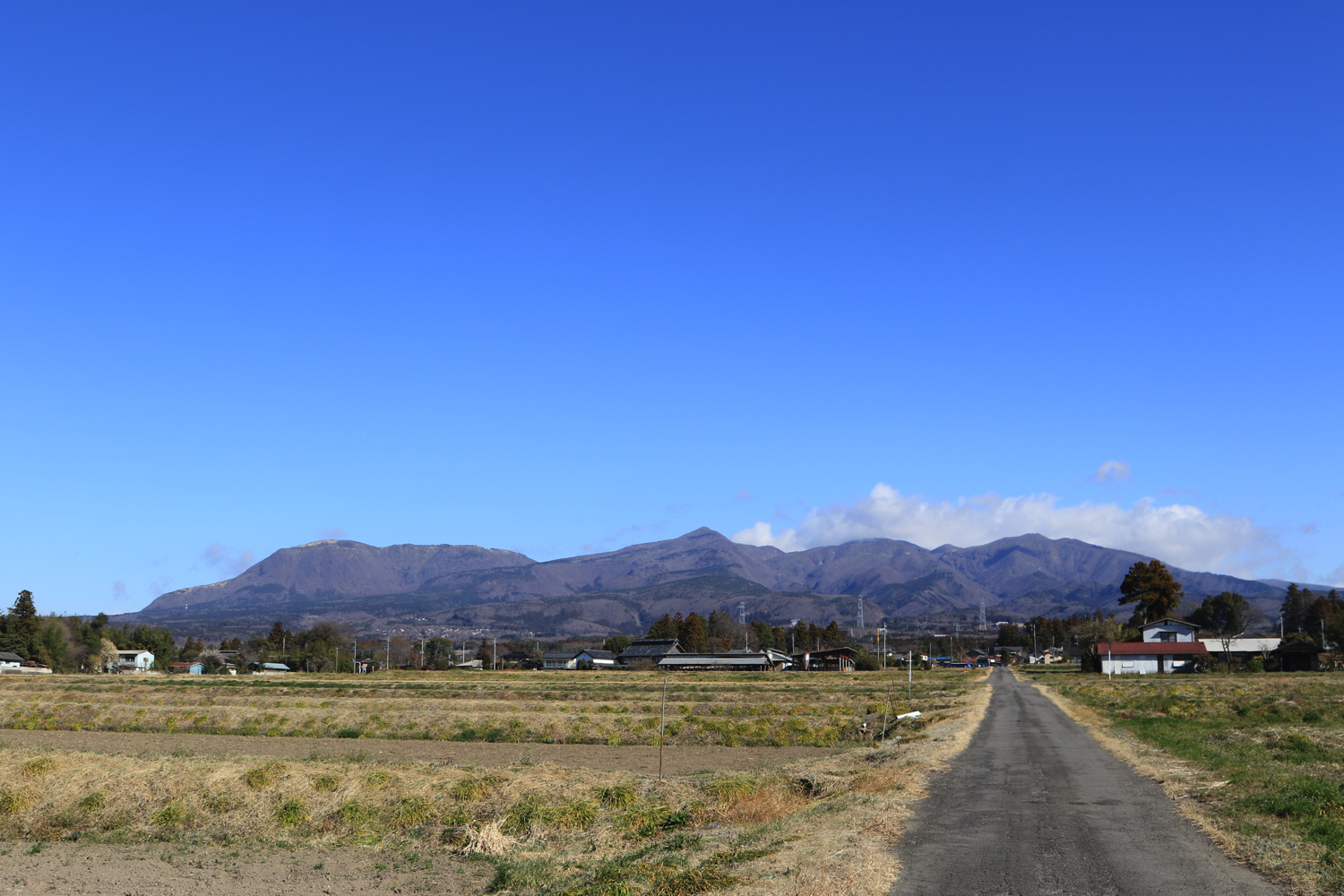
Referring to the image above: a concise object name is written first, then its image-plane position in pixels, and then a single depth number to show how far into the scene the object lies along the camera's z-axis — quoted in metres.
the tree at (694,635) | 191.25
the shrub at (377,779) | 23.23
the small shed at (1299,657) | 105.94
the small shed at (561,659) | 170.12
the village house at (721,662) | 141.62
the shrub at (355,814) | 21.41
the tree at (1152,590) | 134.88
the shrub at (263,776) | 23.43
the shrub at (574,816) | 20.41
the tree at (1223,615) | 184.50
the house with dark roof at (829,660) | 154.50
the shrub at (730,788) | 22.25
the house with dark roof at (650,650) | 159.75
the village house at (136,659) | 155.50
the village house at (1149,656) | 109.62
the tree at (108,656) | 145.00
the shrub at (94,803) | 22.97
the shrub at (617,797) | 21.89
